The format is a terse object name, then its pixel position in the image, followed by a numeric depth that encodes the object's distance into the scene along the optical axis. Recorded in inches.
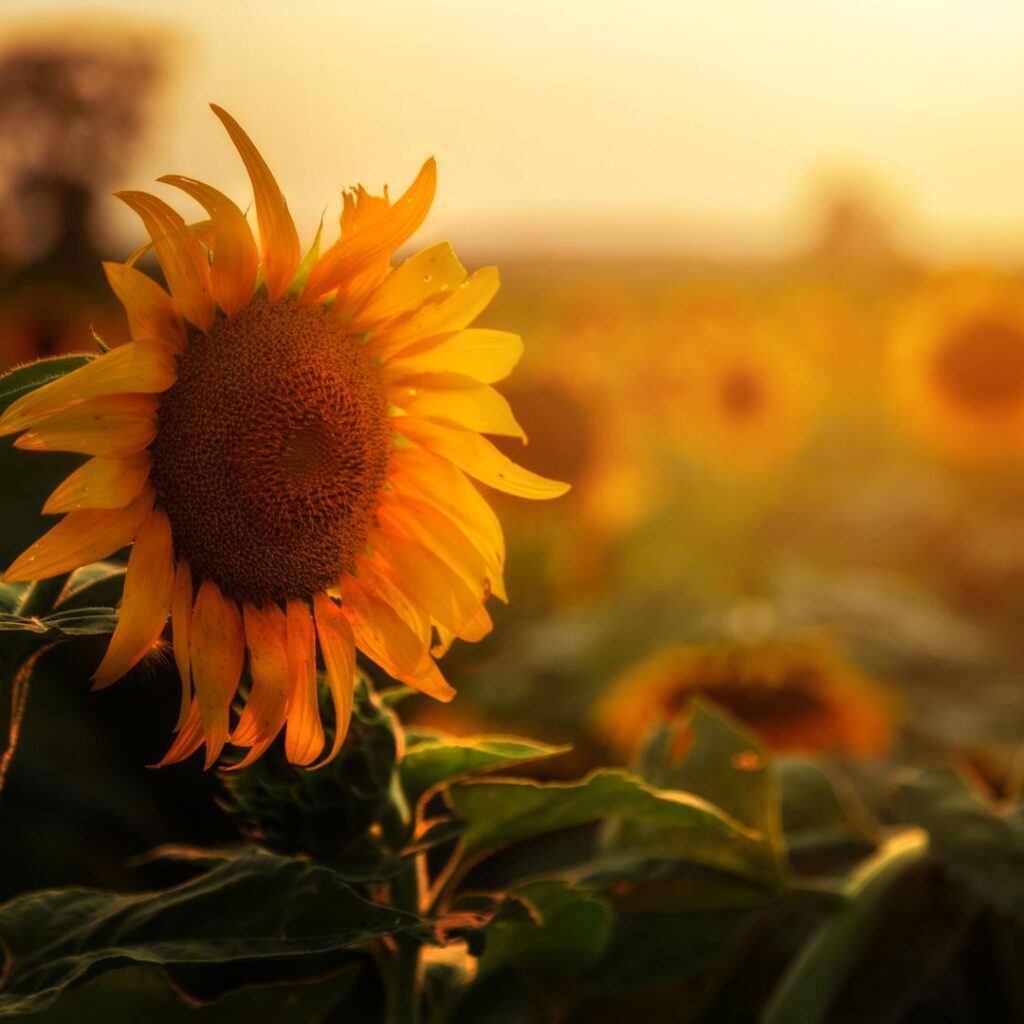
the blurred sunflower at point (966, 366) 148.7
